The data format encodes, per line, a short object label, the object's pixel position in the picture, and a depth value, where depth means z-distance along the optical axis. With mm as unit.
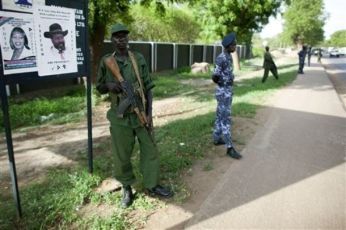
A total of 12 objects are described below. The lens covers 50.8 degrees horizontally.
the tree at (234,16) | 20812
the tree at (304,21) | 59969
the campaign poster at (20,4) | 3376
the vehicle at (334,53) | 54762
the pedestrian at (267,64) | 15375
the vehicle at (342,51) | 57156
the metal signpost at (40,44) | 3449
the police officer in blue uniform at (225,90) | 5383
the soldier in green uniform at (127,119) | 3703
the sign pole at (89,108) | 4352
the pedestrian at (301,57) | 19828
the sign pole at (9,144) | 3428
